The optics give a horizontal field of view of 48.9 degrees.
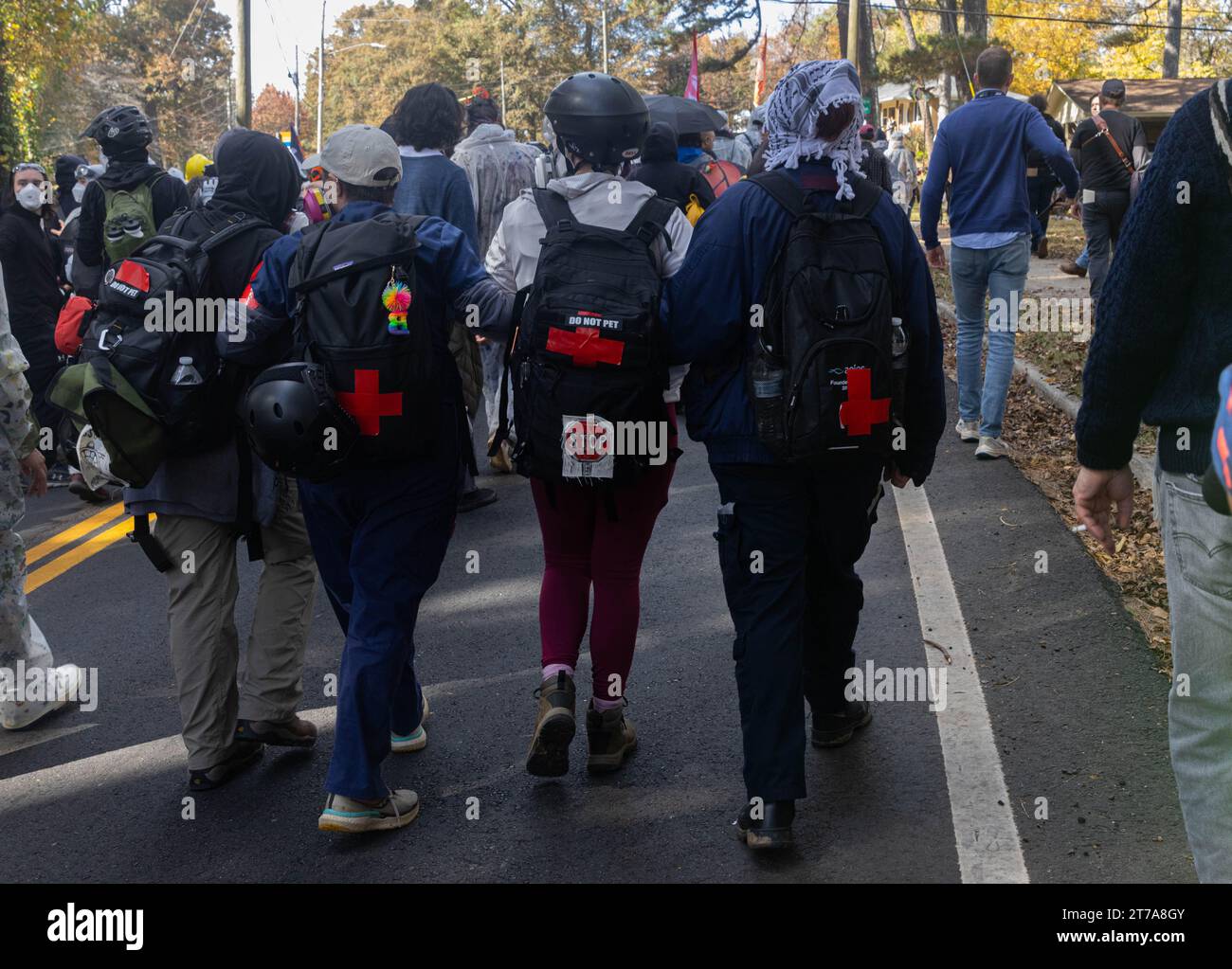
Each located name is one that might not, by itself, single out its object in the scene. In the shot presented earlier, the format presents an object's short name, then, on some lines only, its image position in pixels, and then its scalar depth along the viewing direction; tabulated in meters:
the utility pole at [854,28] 27.19
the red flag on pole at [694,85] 18.05
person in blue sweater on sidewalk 7.51
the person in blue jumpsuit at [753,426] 3.58
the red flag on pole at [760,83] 19.64
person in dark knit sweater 2.60
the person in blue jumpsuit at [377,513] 3.80
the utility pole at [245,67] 19.94
